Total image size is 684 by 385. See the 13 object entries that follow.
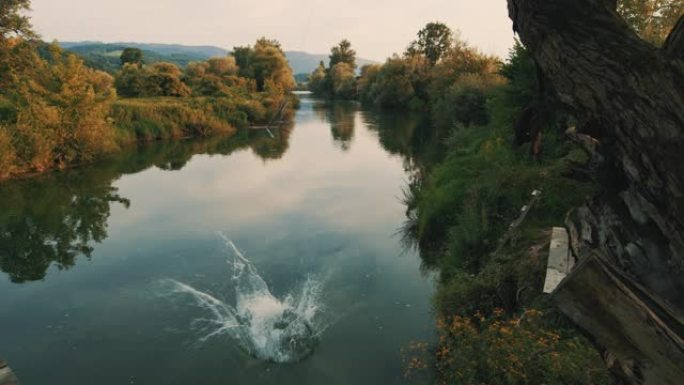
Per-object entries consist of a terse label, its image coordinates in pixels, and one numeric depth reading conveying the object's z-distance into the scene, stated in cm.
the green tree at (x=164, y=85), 4488
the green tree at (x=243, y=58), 6613
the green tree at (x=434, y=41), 6712
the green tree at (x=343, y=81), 8925
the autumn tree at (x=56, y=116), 2053
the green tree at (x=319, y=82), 10156
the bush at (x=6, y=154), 1887
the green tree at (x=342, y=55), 11319
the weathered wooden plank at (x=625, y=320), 154
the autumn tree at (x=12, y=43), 2414
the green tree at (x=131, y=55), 8562
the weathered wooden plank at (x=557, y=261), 615
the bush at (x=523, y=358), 477
